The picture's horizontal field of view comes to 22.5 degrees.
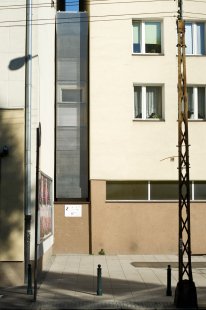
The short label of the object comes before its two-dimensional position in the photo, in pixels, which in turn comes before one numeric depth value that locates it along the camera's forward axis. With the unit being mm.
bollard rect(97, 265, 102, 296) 12198
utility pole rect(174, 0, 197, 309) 11125
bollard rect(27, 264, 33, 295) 12422
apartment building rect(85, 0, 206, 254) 21203
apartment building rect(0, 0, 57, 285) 13766
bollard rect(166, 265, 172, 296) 12375
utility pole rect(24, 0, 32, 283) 13880
